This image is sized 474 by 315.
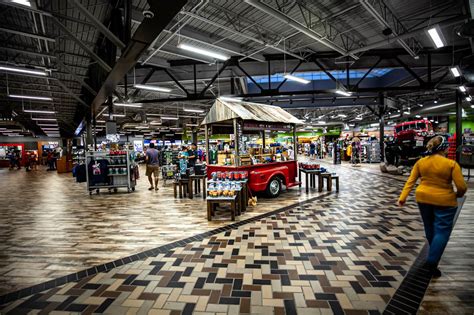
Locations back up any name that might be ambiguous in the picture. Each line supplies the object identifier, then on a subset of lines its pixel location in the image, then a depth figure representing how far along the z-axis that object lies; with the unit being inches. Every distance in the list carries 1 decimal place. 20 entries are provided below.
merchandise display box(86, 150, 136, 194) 325.7
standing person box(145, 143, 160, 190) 330.3
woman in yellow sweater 97.1
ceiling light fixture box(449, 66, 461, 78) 318.3
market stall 249.4
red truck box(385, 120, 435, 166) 453.4
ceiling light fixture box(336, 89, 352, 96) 390.4
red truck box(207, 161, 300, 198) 251.9
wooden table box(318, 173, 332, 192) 289.3
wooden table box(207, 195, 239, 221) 186.7
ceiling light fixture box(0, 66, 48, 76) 275.3
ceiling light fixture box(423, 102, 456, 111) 636.6
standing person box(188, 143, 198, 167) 373.4
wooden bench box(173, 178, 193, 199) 283.4
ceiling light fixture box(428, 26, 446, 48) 204.5
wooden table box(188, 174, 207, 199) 280.1
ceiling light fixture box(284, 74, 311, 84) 338.0
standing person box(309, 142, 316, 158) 1020.5
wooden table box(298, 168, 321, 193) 297.9
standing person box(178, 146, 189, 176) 329.8
